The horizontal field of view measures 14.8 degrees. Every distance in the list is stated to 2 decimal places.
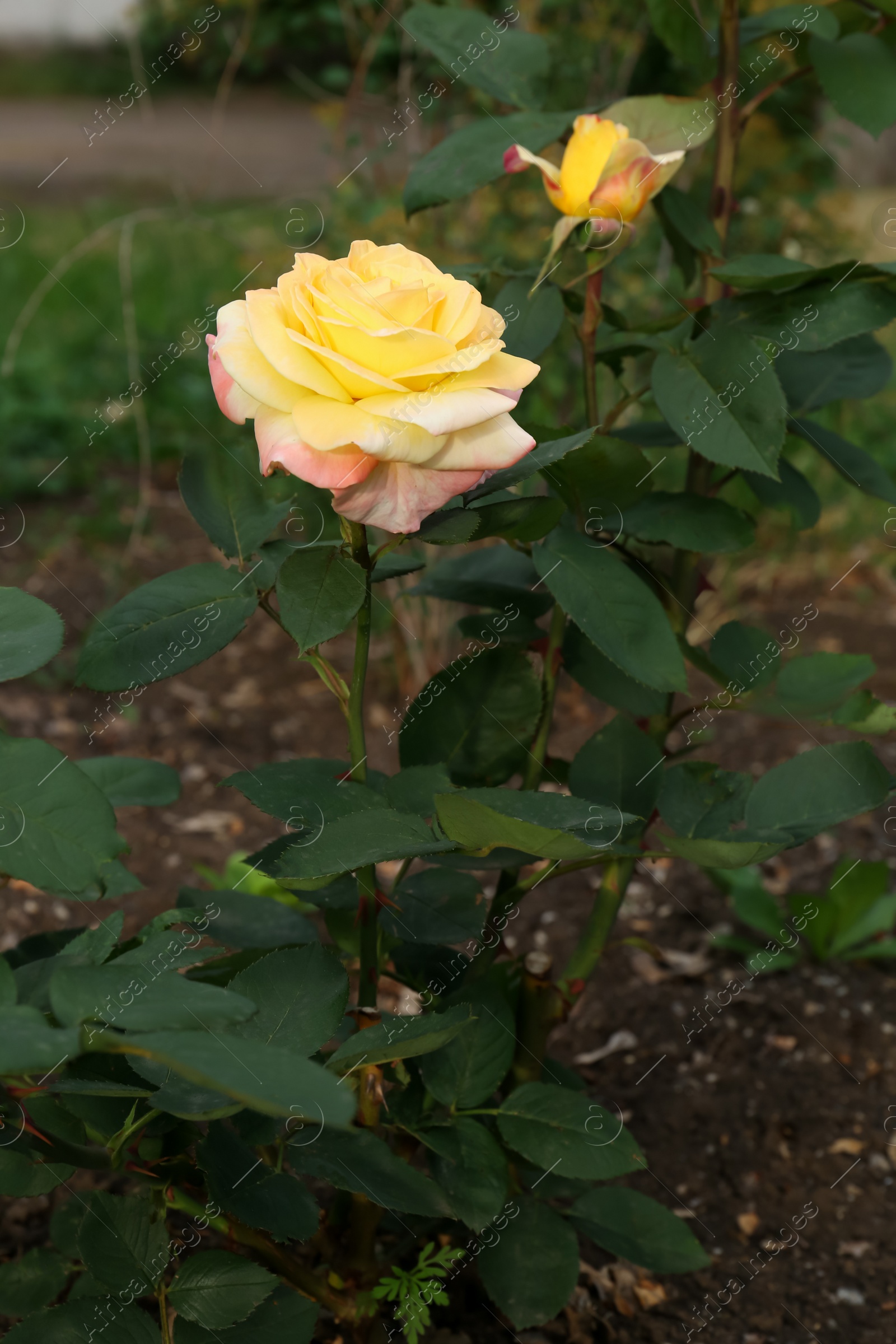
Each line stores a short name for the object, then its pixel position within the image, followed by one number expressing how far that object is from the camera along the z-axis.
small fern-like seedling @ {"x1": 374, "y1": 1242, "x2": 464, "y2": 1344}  1.12
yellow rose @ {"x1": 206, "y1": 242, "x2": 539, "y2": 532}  1.01
